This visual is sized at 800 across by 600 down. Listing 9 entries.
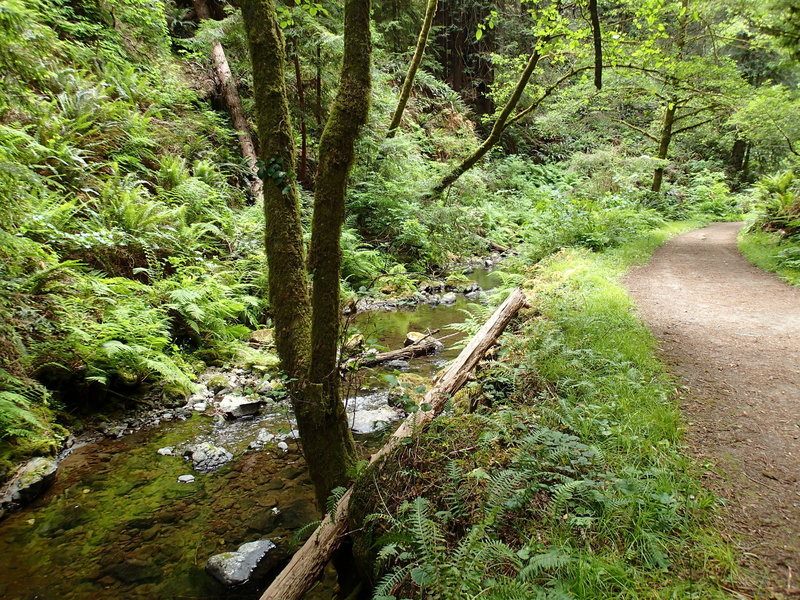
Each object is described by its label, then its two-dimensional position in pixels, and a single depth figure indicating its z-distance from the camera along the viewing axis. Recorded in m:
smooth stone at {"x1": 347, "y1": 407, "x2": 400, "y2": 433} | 5.42
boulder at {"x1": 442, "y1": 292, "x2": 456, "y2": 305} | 11.29
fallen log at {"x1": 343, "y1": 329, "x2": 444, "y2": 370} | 7.12
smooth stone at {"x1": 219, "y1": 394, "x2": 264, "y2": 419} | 5.75
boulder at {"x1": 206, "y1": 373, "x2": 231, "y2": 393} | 6.38
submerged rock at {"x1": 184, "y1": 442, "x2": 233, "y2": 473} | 4.67
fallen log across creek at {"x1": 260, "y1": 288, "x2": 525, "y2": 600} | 2.60
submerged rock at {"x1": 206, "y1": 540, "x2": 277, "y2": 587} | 3.30
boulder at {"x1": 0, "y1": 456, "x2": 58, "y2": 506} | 3.86
